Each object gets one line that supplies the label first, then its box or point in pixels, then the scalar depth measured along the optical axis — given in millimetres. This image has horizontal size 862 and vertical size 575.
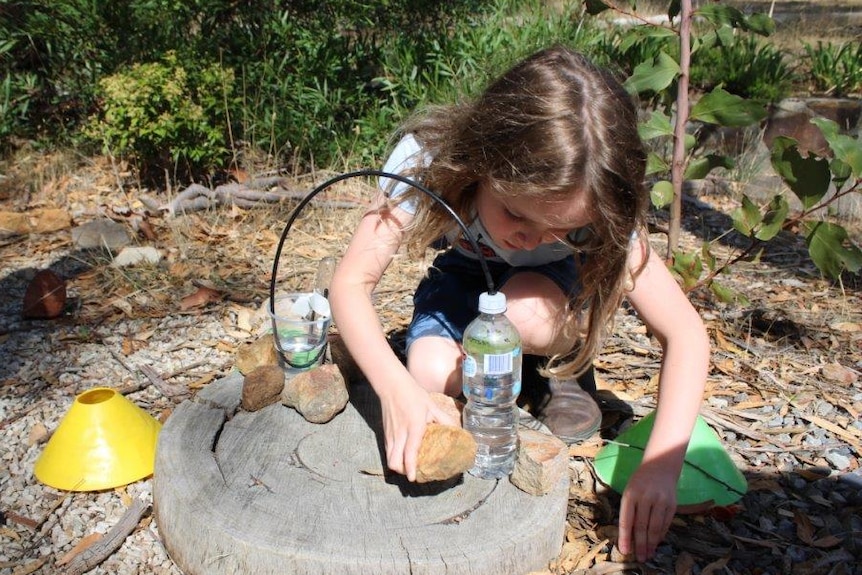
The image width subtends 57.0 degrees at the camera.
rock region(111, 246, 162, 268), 3580
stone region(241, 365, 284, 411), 2203
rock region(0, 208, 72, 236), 4027
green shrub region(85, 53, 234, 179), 4152
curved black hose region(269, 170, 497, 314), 1749
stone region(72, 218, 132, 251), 3826
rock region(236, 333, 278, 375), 2440
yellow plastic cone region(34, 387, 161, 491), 2143
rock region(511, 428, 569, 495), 1865
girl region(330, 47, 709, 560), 1759
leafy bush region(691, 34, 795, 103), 5230
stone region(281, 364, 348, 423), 2178
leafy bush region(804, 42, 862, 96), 5344
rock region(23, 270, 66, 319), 3070
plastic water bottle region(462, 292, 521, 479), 1868
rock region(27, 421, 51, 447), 2373
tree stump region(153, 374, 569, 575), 1661
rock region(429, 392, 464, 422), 2055
